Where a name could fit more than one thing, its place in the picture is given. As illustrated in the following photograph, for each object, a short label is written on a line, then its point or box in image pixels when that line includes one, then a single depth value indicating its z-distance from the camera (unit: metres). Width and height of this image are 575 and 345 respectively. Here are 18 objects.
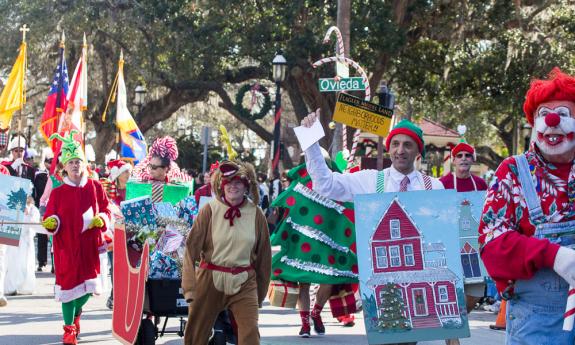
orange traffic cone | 11.67
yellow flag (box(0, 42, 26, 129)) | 16.77
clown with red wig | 4.39
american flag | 17.52
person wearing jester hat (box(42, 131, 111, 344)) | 9.77
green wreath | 28.93
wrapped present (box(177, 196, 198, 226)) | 8.45
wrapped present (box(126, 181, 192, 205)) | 9.21
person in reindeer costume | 7.24
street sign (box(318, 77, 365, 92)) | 12.55
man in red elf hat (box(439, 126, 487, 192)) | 10.33
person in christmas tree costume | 10.59
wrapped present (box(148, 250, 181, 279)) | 8.27
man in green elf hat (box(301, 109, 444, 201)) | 7.12
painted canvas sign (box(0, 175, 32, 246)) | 10.60
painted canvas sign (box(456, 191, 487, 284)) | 8.77
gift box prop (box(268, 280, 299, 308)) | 11.02
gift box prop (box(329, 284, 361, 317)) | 11.14
